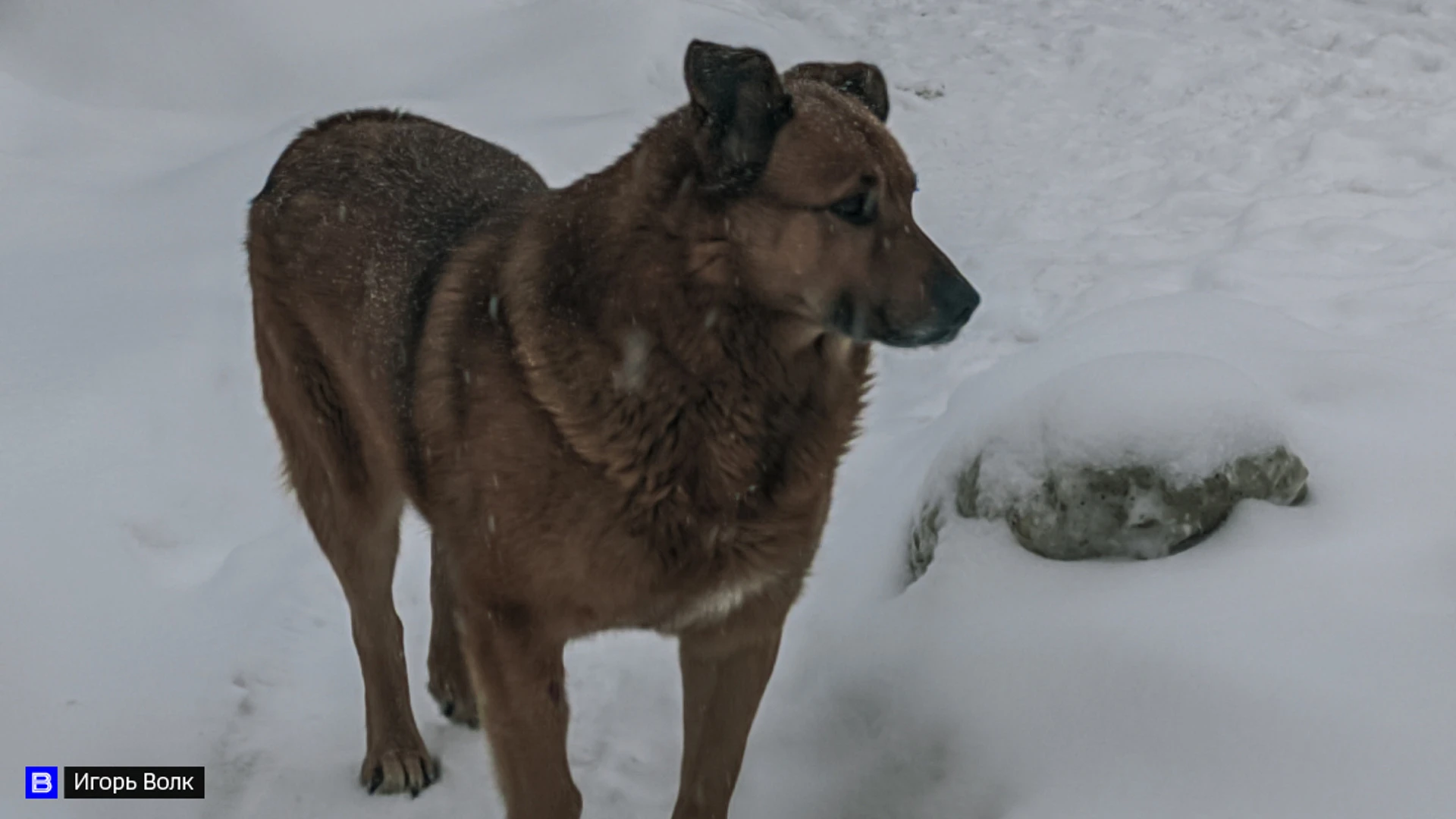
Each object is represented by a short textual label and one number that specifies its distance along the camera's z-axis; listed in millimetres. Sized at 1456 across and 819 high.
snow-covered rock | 3283
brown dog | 2576
